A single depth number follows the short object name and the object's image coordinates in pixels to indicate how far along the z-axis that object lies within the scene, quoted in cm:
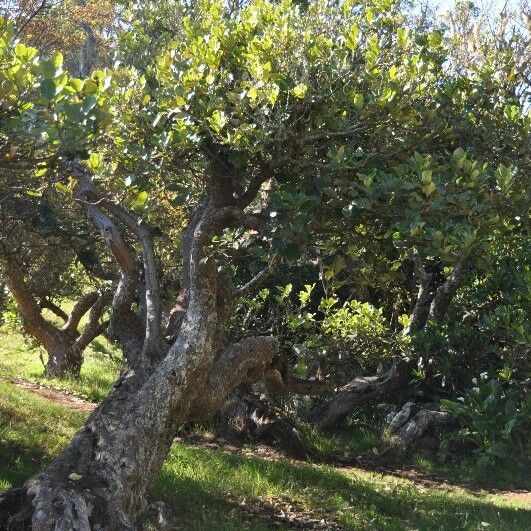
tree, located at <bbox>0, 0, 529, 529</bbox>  556
